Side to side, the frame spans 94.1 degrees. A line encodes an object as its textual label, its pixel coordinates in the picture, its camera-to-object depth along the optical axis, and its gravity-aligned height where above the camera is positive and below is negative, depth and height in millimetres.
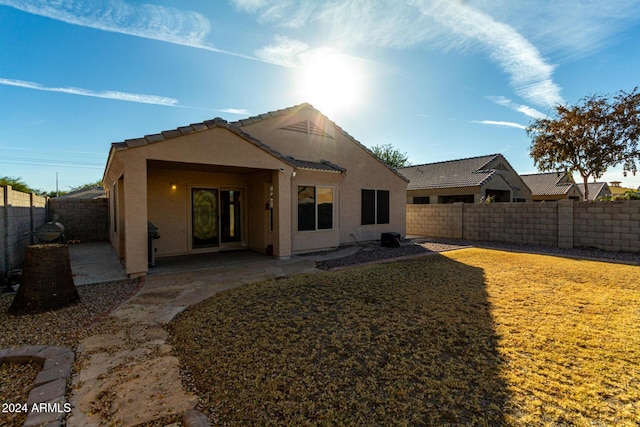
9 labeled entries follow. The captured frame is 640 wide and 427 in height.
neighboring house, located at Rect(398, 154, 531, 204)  25750 +2529
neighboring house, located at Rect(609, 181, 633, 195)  56144 +4502
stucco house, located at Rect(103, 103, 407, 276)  7535 +781
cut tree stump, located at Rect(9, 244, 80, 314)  5008 -1238
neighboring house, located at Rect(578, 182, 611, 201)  45391 +3090
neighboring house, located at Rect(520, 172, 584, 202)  35344 +2601
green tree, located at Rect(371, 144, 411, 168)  49688 +9262
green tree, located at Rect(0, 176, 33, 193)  20234 +1993
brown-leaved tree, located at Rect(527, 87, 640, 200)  20922 +5508
